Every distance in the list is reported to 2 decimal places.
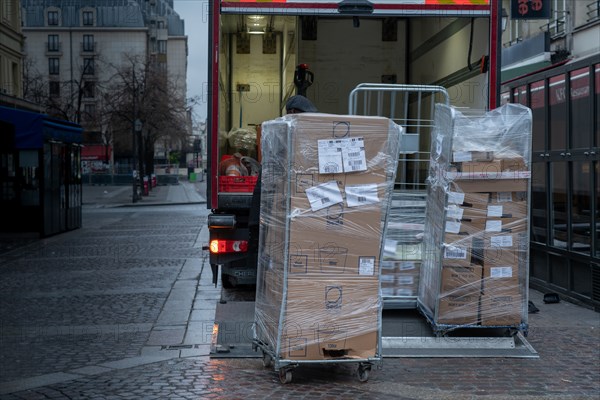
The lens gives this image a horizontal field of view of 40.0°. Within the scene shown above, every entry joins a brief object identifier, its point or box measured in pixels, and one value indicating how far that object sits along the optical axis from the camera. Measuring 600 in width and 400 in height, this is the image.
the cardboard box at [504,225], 7.03
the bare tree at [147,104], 46.44
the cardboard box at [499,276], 7.06
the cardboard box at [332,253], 6.04
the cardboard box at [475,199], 7.01
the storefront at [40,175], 18.47
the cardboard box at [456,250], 7.04
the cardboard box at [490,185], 6.99
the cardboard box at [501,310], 7.08
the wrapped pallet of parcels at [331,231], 5.99
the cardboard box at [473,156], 6.95
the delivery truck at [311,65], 7.76
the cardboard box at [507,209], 7.01
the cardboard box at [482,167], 6.95
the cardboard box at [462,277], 7.07
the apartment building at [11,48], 29.32
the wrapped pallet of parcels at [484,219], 6.96
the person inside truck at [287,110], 7.11
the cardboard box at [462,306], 7.09
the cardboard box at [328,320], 6.05
